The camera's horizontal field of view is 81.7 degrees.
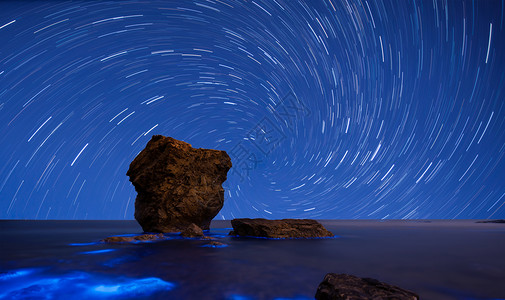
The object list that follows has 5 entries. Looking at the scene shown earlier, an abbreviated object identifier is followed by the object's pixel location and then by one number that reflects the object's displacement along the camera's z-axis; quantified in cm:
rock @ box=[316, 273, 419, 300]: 358
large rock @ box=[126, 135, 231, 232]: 1753
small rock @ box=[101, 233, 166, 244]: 1212
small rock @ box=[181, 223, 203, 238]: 1470
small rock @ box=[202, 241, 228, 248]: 1091
